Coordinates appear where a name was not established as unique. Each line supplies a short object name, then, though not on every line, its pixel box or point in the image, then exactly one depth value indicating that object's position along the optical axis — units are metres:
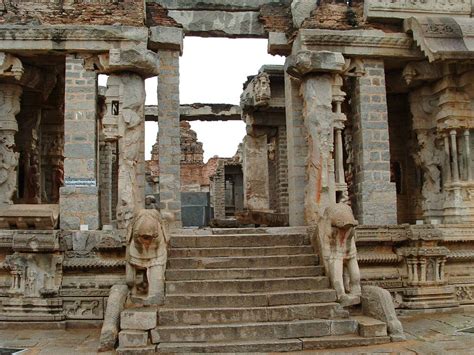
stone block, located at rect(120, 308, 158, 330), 6.02
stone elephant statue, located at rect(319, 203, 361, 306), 6.74
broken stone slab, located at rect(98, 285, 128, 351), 5.96
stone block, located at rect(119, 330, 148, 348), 5.87
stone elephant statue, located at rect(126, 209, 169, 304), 6.45
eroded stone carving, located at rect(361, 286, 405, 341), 6.25
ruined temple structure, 6.47
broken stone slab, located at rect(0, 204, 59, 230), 8.09
